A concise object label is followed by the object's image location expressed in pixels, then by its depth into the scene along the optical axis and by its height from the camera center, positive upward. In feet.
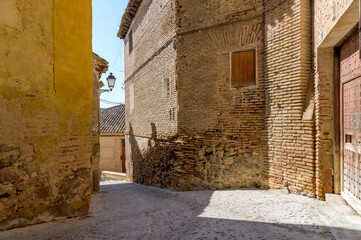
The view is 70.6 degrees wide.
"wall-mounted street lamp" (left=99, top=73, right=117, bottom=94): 34.78 +5.95
